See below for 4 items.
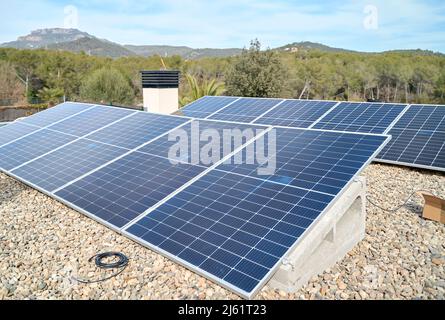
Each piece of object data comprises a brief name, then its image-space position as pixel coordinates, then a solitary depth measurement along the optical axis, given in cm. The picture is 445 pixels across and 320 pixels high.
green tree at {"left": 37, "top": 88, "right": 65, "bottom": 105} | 4871
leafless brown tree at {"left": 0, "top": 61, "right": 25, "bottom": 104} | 4588
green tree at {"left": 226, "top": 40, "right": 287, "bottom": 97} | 3216
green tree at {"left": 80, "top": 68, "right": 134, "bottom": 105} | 4212
